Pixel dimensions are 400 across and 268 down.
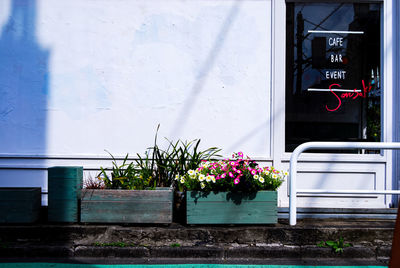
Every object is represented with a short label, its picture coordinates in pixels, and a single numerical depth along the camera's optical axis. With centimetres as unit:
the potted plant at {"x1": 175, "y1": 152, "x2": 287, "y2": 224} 394
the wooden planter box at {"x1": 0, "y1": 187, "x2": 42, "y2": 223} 403
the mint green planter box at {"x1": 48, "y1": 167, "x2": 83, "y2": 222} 404
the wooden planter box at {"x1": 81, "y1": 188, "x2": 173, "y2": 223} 398
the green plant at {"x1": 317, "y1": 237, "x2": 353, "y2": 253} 377
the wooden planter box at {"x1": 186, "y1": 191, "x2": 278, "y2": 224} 394
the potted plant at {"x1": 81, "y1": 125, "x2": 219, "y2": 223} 399
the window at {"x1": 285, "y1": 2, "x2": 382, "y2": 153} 512
